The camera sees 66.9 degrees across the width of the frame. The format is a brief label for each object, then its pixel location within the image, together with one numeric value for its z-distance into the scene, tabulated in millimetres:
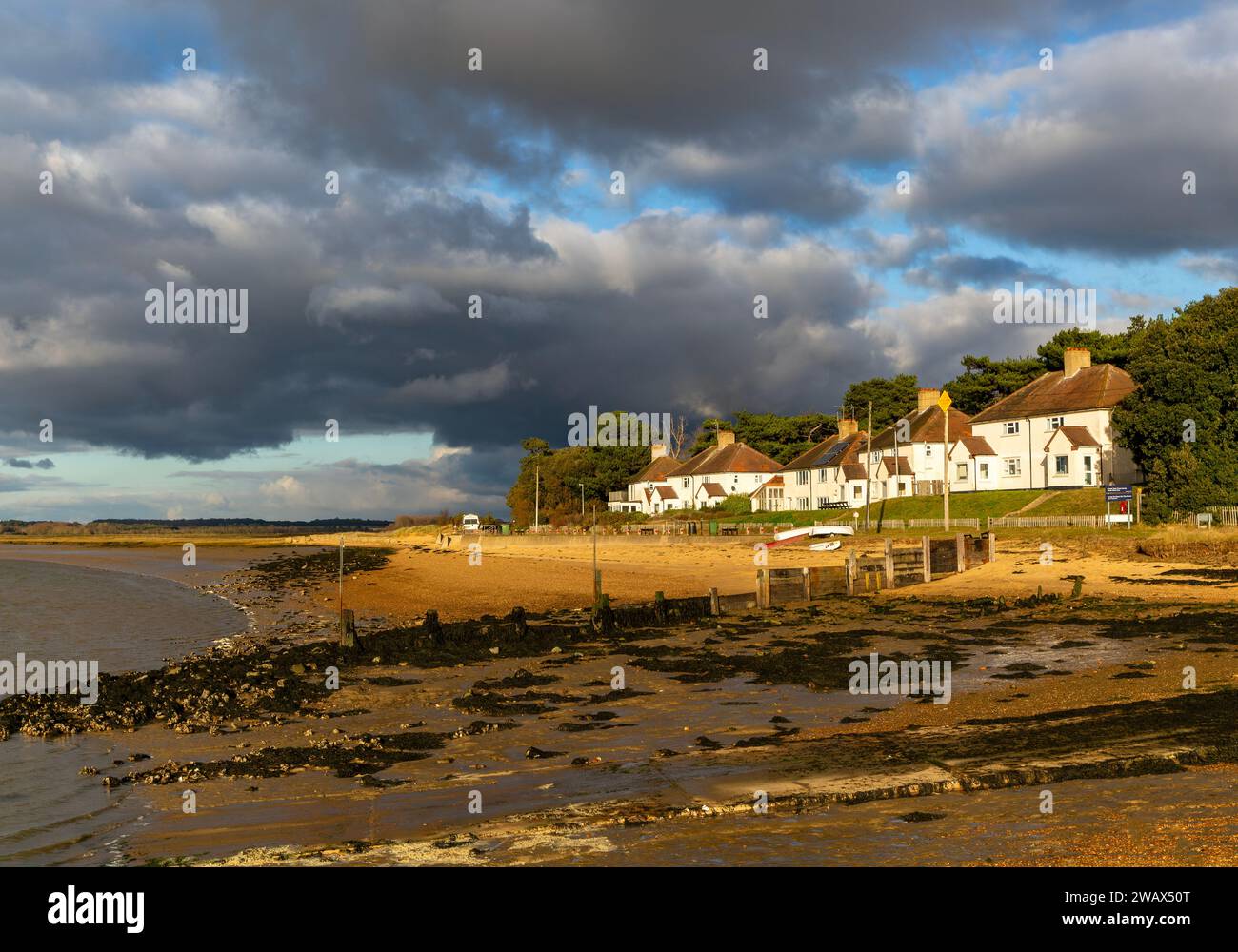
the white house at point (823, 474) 101062
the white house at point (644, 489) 129250
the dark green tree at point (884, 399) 117188
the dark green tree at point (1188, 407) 54500
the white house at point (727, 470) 116750
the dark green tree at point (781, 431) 128125
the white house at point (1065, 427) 76188
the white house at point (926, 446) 90188
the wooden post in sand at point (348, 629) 27359
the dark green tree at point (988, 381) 104188
